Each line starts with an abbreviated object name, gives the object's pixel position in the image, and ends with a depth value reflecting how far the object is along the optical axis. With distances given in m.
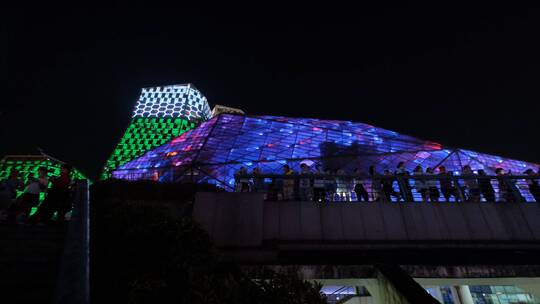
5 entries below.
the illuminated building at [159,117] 75.19
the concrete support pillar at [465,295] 15.62
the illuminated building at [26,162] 65.44
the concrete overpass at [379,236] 6.82
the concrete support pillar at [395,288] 4.57
